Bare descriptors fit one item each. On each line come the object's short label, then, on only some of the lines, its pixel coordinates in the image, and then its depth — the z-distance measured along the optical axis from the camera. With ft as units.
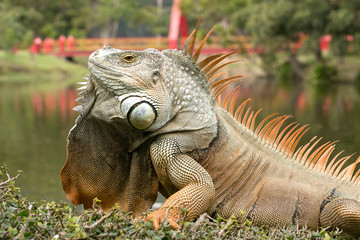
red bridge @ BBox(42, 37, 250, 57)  149.69
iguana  13.80
